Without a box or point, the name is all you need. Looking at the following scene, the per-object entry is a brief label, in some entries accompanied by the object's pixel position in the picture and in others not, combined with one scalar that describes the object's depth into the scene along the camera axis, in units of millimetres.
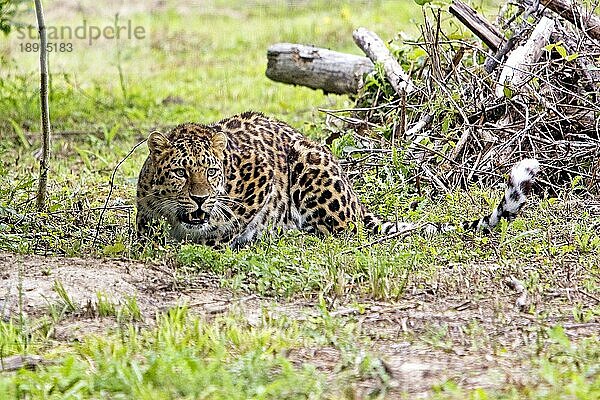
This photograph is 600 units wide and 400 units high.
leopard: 14672
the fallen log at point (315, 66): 23062
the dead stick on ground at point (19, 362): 9828
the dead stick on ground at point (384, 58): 19437
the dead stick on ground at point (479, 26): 18828
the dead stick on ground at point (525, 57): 18016
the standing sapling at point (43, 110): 16016
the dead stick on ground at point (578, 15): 18469
